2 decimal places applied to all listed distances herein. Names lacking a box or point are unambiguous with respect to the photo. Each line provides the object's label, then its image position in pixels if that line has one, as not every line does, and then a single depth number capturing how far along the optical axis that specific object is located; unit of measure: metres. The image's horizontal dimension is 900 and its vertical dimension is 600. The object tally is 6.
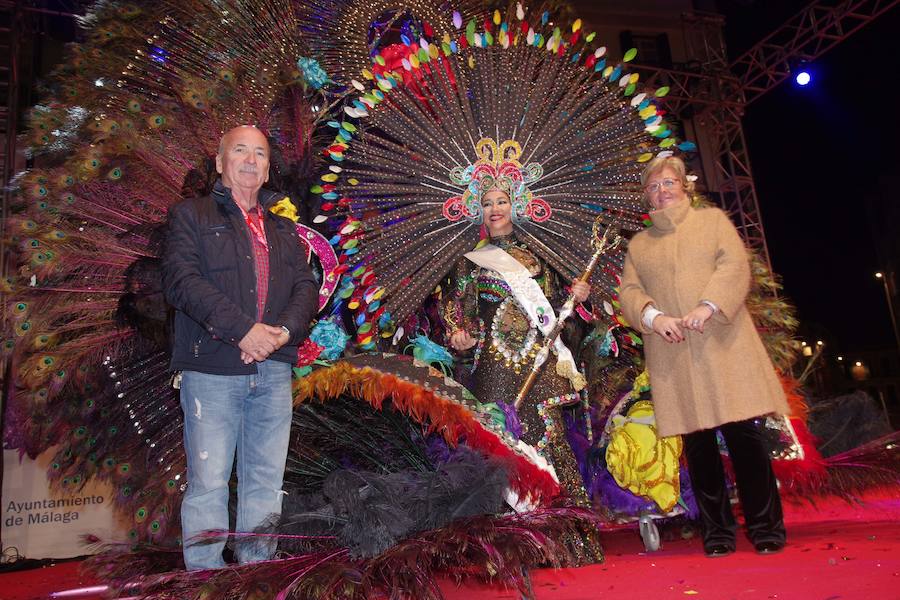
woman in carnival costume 3.20
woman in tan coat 2.81
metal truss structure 10.33
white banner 5.47
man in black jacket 2.41
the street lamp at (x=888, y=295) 10.99
